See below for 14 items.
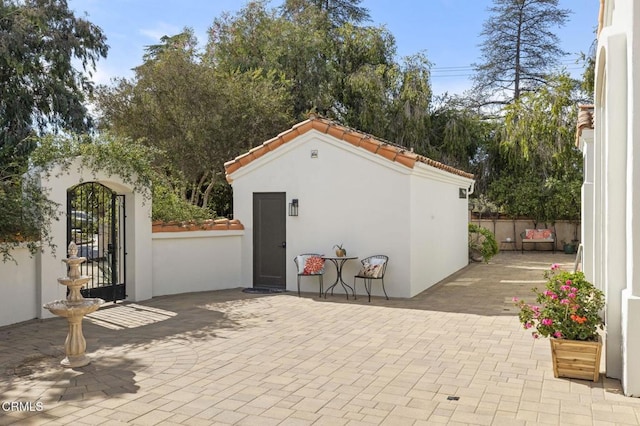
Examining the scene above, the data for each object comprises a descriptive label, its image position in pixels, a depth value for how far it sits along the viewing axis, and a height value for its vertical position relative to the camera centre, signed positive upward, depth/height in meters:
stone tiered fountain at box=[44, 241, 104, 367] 5.70 -1.08
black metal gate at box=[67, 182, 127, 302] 9.14 -0.42
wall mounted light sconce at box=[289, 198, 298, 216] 11.07 +0.13
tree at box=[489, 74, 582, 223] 20.27 +2.32
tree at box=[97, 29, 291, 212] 15.84 +3.15
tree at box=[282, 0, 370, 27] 26.06 +10.59
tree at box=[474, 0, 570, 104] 28.33 +9.15
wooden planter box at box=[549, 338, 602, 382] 5.13 -1.48
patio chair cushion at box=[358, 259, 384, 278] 9.80 -1.07
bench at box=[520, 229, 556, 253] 20.67 -0.95
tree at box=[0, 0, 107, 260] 16.03 +4.79
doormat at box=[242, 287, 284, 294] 10.93 -1.67
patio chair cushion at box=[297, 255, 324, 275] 10.16 -1.04
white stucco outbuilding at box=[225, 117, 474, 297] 10.20 +0.17
